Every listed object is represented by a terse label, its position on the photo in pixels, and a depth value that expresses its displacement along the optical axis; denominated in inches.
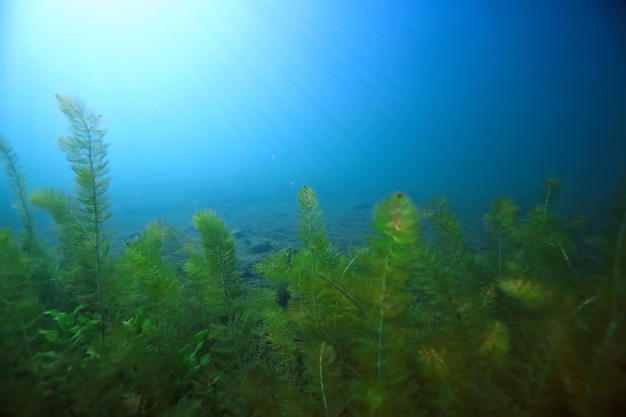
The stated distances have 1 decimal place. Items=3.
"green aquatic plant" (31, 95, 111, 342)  17.6
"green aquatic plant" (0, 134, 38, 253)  26.4
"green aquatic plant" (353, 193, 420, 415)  11.6
